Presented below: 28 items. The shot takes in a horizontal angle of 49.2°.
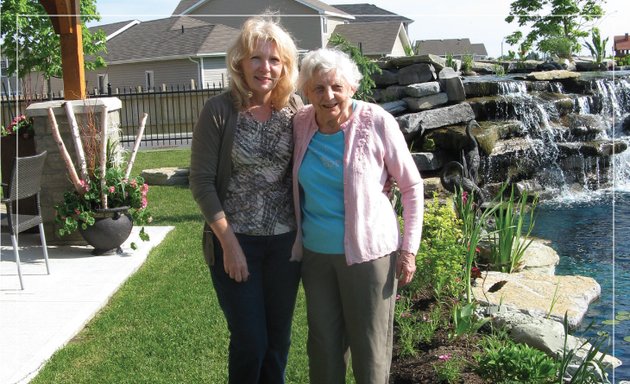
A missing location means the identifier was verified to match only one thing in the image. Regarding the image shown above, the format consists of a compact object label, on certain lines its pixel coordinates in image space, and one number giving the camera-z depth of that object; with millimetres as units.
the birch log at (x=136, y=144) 6234
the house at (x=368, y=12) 27281
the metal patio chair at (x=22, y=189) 4875
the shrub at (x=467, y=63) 14068
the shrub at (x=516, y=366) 2898
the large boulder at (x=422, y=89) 9930
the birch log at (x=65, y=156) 5945
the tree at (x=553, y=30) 16531
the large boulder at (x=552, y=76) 11766
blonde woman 2631
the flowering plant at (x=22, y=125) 6520
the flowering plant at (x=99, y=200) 5906
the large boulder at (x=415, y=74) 10328
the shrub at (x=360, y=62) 8656
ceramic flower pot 5969
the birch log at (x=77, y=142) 6027
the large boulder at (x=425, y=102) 9938
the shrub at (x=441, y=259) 4047
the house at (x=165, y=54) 26484
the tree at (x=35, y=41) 17172
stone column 6246
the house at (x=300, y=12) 22375
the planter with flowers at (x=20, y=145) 6477
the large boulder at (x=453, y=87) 10219
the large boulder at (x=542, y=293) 4438
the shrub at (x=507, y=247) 5109
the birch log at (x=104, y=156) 5953
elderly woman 2605
